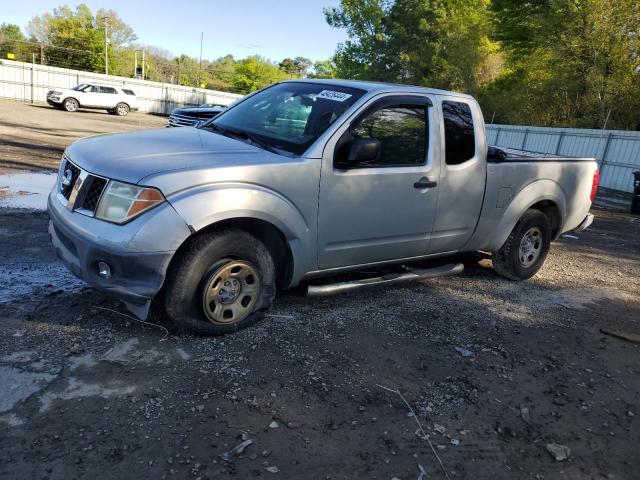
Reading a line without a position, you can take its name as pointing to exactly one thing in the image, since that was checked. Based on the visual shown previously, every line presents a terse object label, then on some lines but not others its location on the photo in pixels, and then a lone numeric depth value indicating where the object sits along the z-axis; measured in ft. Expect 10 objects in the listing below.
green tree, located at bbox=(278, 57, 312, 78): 448.65
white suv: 94.63
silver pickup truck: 10.90
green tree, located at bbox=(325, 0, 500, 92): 138.31
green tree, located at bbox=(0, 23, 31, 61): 234.40
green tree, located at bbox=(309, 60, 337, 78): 352.73
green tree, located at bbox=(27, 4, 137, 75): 224.33
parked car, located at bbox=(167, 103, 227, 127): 52.19
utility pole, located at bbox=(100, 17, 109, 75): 193.26
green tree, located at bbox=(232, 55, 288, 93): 348.79
